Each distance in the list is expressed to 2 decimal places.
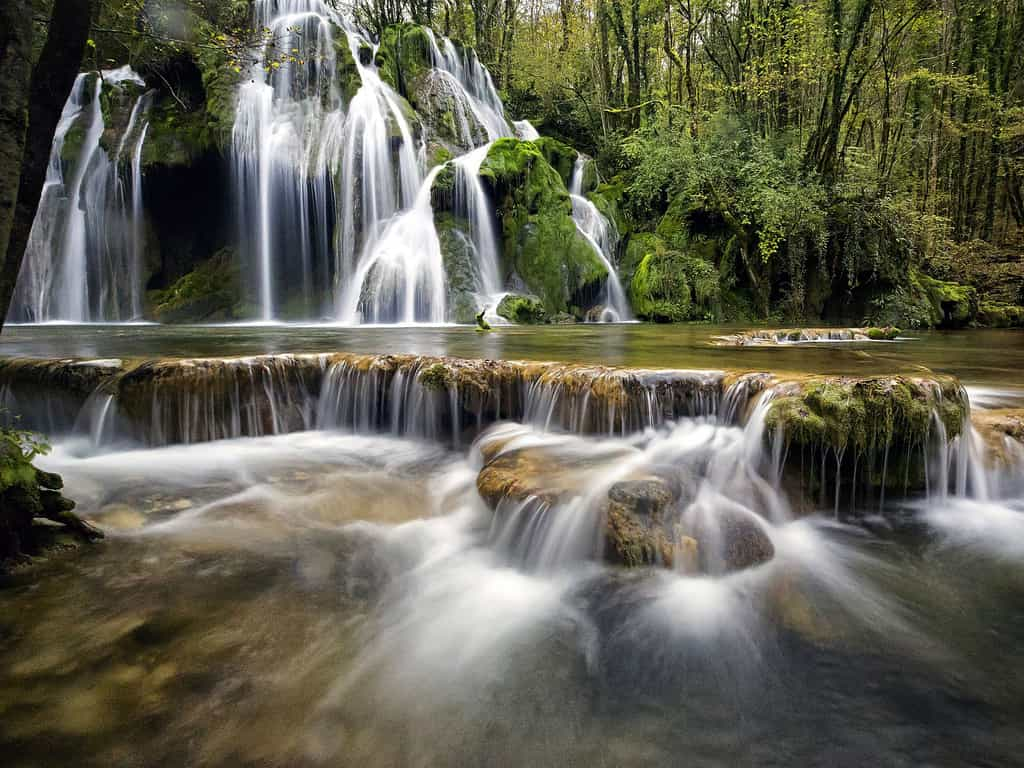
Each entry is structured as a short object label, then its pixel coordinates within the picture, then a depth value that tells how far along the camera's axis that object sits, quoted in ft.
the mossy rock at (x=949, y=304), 45.32
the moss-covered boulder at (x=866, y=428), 12.45
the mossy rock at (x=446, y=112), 61.87
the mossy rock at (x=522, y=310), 45.73
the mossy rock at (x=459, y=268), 46.60
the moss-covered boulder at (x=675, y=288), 46.50
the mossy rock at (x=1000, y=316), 47.21
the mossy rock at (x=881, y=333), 32.65
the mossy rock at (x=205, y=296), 56.90
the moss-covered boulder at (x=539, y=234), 50.03
